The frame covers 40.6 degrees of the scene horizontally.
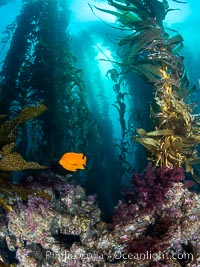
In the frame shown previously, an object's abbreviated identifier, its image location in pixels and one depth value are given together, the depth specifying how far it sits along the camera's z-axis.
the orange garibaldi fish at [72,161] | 3.98
